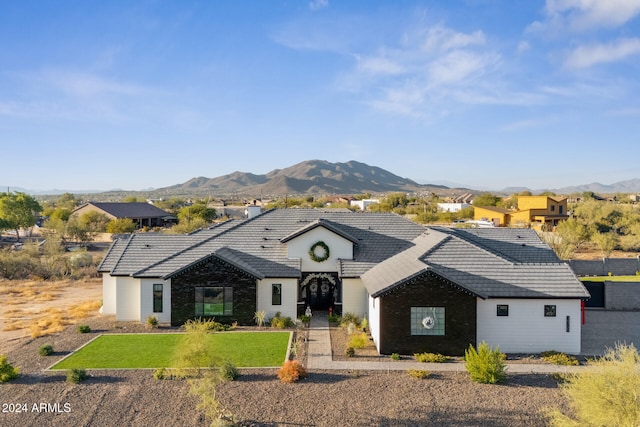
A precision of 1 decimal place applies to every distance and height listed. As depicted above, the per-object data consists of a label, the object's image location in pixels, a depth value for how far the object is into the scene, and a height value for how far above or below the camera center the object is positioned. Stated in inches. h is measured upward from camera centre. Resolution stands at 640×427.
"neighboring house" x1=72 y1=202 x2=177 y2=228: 3159.5 -38.4
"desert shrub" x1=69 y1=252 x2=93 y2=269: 1683.6 -209.0
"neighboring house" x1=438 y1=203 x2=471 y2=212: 3785.2 -0.8
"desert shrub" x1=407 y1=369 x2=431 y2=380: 655.1 -247.7
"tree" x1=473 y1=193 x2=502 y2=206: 4115.9 +56.9
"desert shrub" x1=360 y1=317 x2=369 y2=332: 908.3 -243.4
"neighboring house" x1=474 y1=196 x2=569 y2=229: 2842.0 -40.2
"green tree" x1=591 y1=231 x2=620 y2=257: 1918.1 -152.7
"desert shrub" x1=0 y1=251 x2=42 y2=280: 1588.3 -220.7
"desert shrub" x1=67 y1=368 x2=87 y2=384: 631.8 -241.5
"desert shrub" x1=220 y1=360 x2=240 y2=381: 623.3 -236.5
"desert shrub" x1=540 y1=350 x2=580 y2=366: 720.3 -250.8
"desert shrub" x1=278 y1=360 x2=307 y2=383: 637.3 -240.4
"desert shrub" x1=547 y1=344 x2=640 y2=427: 406.3 -178.3
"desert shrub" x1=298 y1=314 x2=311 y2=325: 979.2 -250.0
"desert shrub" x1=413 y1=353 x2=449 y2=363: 729.0 -249.8
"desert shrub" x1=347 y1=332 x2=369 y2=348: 791.1 -241.8
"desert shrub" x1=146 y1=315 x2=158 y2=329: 929.5 -241.9
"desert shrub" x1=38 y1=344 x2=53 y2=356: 756.0 -246.3
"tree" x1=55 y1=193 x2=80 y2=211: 4346.2 +49.6
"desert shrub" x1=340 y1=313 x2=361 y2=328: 945.2 -243.6
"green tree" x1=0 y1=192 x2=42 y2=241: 2689.5 -32.6
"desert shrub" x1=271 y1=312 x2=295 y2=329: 942.4 -247.4
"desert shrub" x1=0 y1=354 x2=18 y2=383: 638.5 -240.9
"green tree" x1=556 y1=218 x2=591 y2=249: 1923.6 -115.7
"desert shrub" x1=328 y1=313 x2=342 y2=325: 976.7 -248.9
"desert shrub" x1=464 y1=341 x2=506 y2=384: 628.7 -228.5
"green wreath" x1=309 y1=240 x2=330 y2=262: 1053.6 -107.7
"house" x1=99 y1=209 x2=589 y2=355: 768.3 -143.8
